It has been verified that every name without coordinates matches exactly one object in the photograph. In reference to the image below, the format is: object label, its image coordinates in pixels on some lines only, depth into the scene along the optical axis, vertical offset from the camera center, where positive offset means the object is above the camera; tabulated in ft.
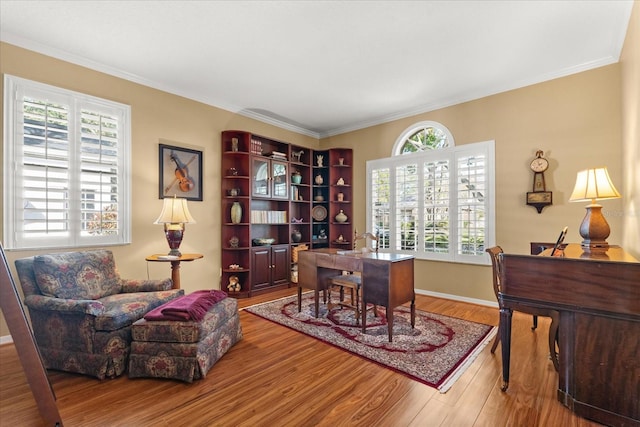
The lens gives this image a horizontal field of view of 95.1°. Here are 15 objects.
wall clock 11.78 +1.06
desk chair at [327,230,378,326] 10.66 -2.54
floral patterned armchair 7.21 -2.55
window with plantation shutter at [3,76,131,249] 9.46 +1.73
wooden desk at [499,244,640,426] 5.46 -2.18
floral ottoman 7.16 -3.32
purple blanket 7.33 -2.40
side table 10.70 -1.85
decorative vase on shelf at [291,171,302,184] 17.76 +2.27
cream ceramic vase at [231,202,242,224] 14.89 +0.13
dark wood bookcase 15.12 +0.65
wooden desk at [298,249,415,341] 9.19 -1.96
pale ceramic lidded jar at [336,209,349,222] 18.56 -0.14
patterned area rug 7.72 -4.03
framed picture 12.85 +2.00
